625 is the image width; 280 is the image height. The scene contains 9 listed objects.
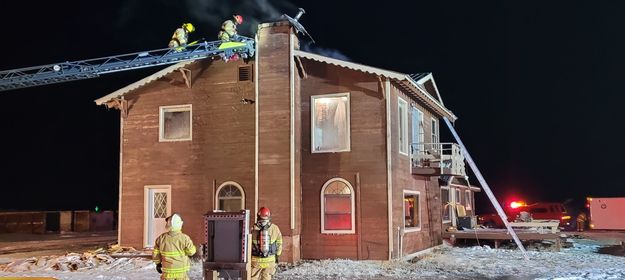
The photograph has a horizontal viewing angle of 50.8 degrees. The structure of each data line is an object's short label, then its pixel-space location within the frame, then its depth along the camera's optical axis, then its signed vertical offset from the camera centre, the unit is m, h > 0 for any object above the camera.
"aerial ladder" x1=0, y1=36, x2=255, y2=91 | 19.48 +4.36
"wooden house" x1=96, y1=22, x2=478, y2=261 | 18.81 +1.54
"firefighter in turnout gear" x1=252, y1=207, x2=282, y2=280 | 11.27 -0.77
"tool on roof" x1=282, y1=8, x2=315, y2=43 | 19.34 +5.29
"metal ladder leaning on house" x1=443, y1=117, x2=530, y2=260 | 20.14 +0.08
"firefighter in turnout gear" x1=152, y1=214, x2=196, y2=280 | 10.12 -0.76
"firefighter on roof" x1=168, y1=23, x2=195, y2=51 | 19.94 +5.04
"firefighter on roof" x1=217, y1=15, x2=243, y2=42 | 19.44 +5.01
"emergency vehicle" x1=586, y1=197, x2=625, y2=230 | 35.56 -0.68
